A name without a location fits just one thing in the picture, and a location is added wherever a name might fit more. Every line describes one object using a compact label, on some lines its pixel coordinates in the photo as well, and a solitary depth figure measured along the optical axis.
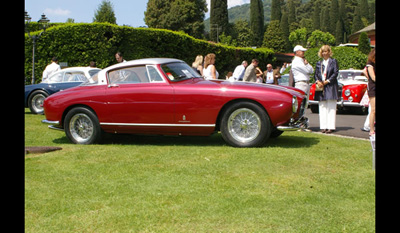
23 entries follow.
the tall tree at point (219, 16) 85.06
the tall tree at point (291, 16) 137.00
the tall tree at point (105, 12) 77.88
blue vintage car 15.16
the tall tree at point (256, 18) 109.00
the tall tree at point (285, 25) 118.78
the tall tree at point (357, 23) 115.97
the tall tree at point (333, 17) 125.75
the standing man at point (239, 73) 14.95
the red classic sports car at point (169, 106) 7.94
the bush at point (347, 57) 29.77
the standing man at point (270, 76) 18.31
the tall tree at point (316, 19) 135.29
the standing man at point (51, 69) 16.88
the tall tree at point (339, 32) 123.44
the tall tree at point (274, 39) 94.81
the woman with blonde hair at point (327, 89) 10.28
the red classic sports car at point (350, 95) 15.80
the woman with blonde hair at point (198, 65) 13.80
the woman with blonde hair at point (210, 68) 12.97
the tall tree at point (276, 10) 122.38
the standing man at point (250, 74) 13.93
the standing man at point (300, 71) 10.66
